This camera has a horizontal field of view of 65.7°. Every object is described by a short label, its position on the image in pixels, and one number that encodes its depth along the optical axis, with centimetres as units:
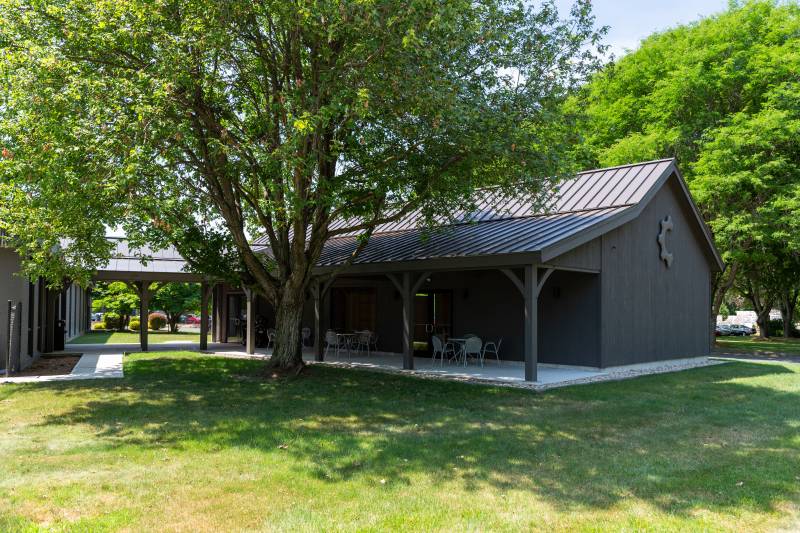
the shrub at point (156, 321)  3456
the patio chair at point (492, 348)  1505
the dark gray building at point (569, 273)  1267
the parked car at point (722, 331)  3878
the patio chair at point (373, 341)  1802
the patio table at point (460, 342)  1436
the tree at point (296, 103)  875
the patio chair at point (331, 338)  1658
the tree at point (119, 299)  3238
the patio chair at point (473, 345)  1387
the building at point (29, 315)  1266
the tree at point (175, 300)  3247
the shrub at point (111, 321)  3422
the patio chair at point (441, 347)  1441
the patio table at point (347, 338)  1677
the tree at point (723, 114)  2039
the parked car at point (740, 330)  3881
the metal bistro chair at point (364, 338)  1694
